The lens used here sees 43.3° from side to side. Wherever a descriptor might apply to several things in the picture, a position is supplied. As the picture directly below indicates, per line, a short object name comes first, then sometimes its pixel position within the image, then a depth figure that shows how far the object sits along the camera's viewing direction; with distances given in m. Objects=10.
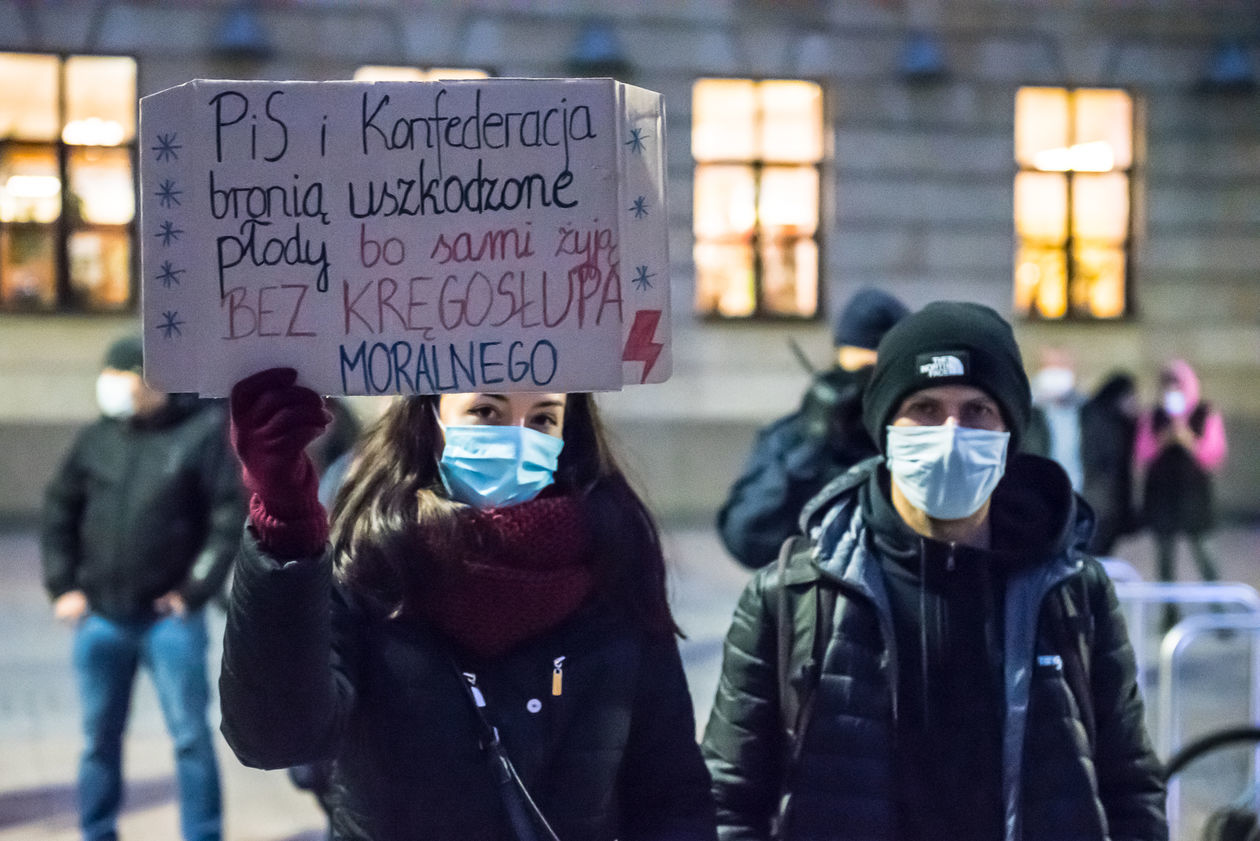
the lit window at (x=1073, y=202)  15.45
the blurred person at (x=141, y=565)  5.09
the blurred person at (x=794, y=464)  4.43
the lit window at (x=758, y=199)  14.80
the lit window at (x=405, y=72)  14.16
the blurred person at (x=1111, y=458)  9.27
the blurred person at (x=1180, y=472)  9.61
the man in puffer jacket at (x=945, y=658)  2.47
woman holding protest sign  1.99
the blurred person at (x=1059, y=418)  7.81
